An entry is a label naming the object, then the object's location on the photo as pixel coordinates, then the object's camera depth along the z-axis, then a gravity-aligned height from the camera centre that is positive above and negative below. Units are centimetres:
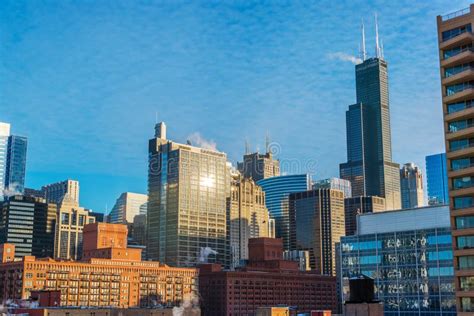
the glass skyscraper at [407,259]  15738 +714
